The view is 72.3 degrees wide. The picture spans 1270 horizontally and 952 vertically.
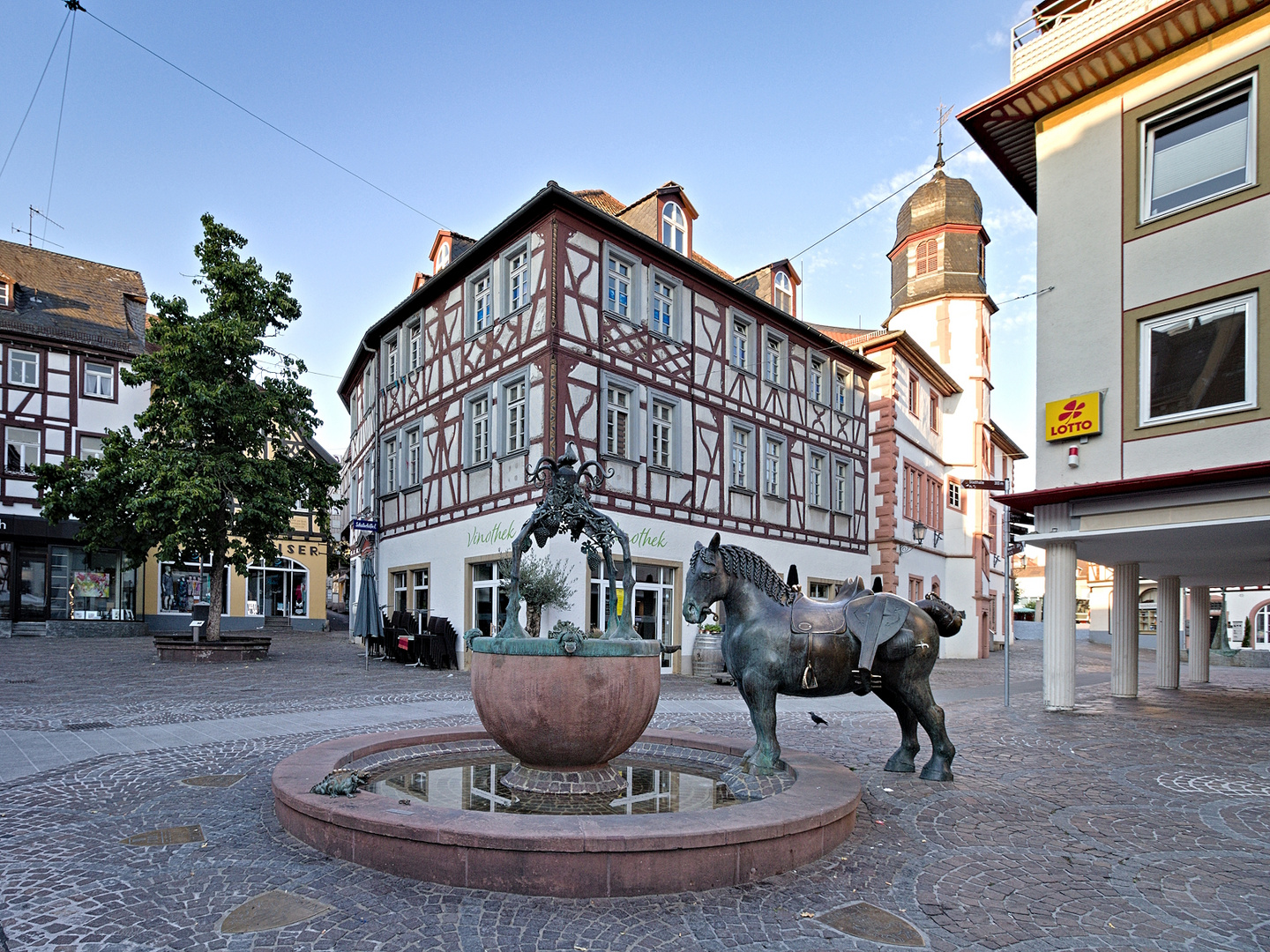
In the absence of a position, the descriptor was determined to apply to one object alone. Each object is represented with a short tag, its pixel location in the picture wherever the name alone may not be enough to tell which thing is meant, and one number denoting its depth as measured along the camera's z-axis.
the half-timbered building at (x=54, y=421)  30.67
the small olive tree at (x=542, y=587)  17.23
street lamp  31.09
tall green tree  21.03
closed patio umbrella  19.52
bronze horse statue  6.45
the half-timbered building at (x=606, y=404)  18.67
